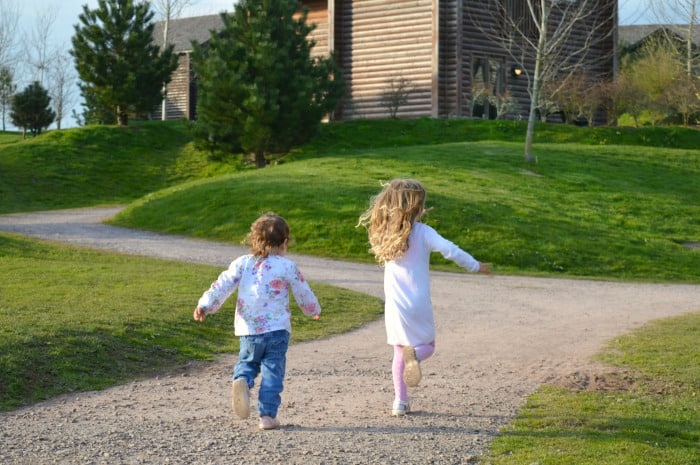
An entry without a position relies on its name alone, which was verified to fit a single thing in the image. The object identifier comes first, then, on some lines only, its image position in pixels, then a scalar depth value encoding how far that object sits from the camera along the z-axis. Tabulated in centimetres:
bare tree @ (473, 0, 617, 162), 3894
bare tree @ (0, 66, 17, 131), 5051
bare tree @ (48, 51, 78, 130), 5772
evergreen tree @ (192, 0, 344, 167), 3178
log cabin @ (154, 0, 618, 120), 3862
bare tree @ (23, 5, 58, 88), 5716
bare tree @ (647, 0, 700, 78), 3341
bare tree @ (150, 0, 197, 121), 5158
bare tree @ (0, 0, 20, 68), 4297
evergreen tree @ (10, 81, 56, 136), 4547
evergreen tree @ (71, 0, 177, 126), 3788
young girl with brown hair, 711
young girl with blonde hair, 731
